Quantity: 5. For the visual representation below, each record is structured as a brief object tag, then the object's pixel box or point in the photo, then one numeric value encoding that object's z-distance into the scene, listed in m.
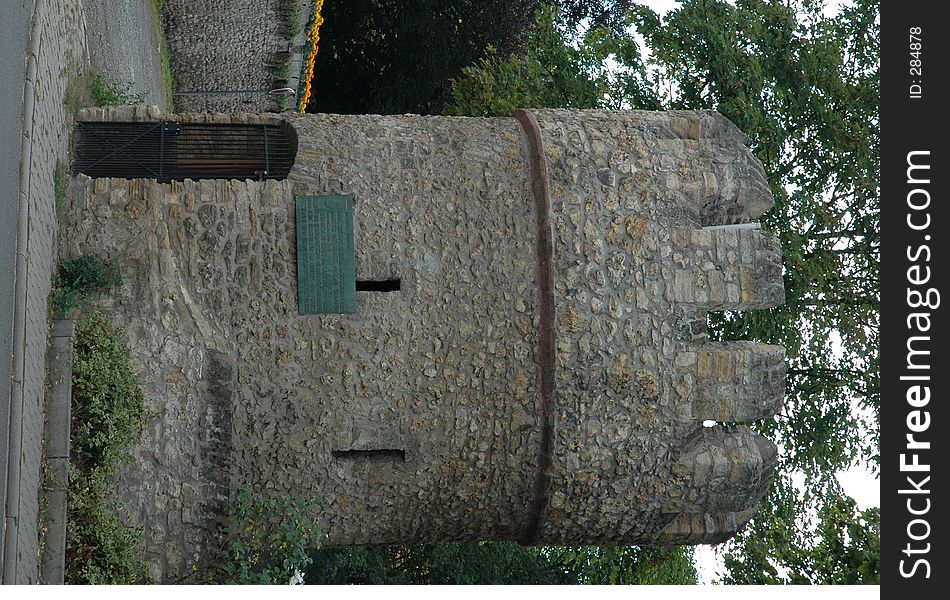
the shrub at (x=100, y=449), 14.39
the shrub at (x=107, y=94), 17.87
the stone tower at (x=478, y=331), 15.66
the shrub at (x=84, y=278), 15.00
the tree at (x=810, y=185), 24.75
